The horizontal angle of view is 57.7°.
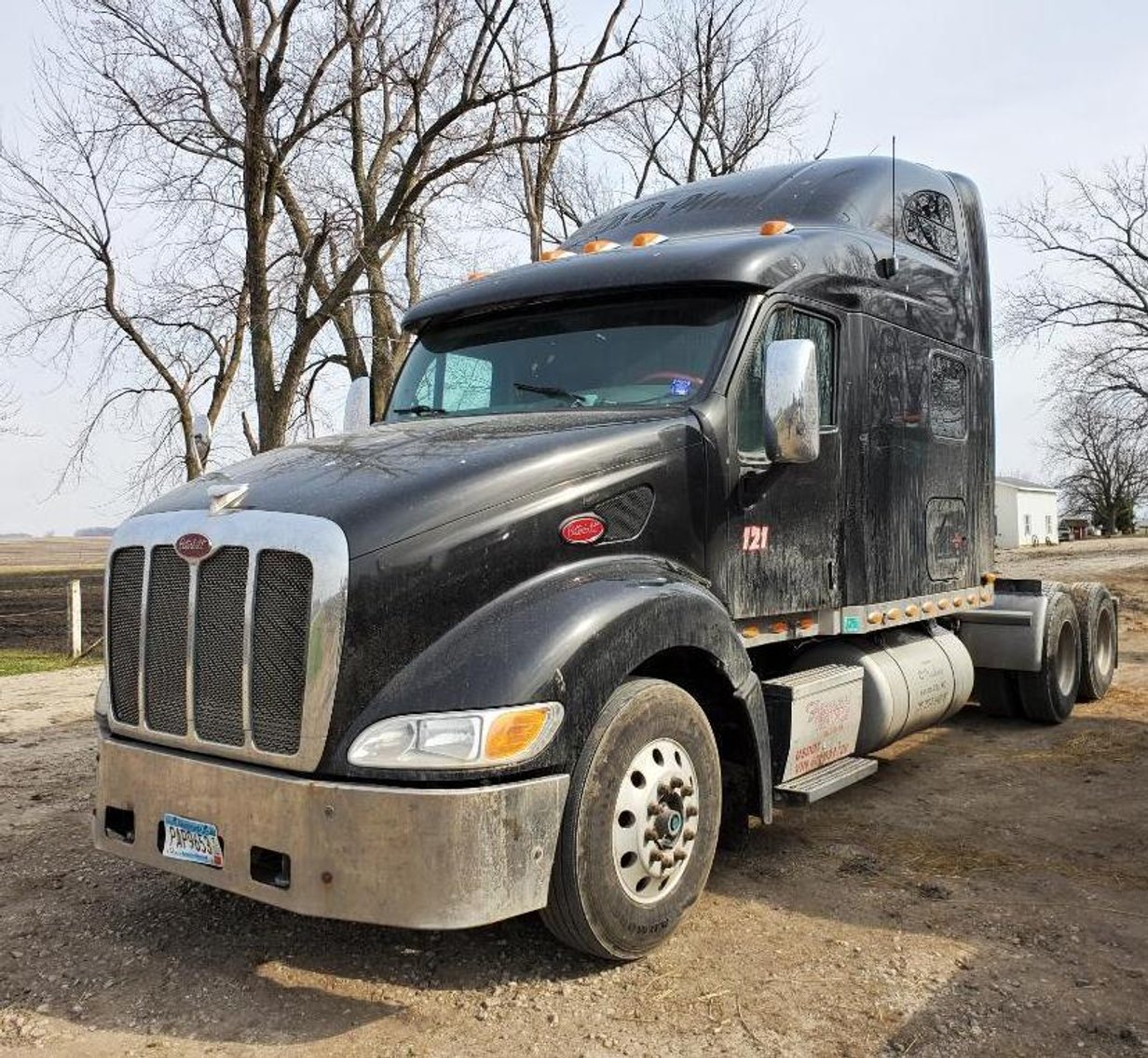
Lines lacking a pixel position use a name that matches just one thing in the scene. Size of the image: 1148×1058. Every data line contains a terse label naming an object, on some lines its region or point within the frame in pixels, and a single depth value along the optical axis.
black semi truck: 3.29
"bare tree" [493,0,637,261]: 17.92
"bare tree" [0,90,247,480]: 20.82
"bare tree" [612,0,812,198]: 24.38
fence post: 15.94
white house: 61.56
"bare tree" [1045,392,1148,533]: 67.50
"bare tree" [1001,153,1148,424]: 33.53
